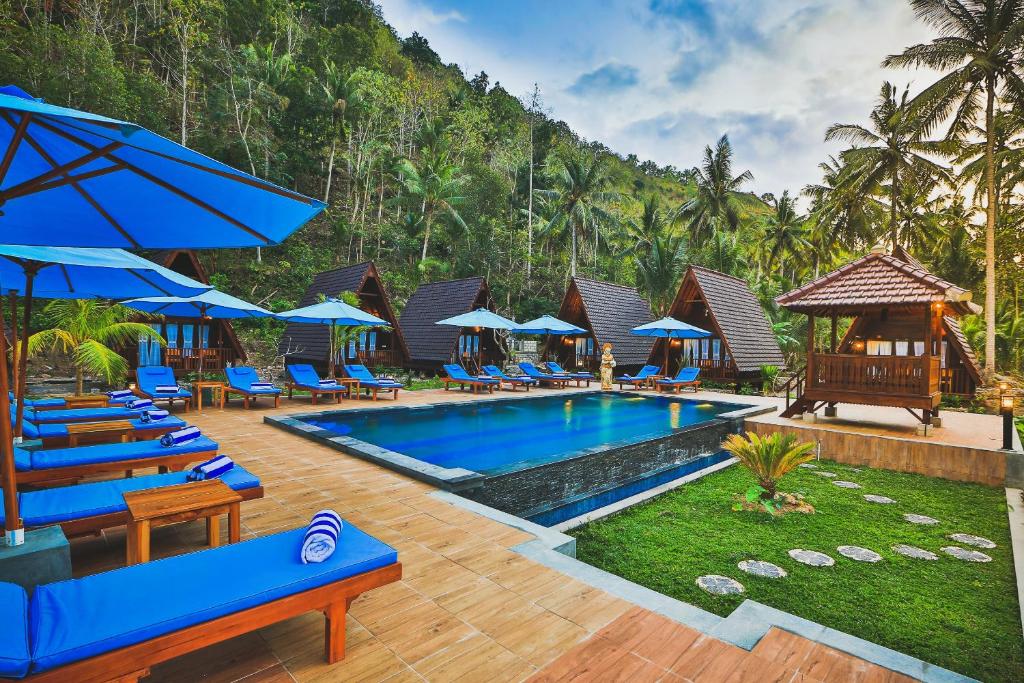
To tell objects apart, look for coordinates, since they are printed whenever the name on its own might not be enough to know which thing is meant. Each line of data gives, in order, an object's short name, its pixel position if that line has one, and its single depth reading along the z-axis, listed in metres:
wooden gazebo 8.95
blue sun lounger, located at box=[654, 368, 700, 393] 16.09
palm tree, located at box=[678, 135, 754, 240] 31.36
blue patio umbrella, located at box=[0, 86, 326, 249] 2.18
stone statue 16.55
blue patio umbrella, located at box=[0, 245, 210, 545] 4.29
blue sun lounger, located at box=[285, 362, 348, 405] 11.90
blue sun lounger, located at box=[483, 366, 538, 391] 15.70
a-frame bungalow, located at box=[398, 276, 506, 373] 18.69
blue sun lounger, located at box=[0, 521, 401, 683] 1.80
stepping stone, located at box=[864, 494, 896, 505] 6.57
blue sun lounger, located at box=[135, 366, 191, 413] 9.67
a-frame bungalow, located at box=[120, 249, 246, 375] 14.39
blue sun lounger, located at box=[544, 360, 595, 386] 17.55
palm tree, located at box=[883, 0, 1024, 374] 14.91
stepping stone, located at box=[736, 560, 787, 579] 4.38
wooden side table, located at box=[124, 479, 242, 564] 2.97
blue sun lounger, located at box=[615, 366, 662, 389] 16.77
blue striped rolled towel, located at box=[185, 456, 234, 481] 3.85
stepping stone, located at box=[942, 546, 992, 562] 4.78
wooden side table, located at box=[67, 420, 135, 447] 5.49
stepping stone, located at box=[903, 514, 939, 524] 5.78
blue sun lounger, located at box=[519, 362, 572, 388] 16.88
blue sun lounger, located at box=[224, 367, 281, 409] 10.74
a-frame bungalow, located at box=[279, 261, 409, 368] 17.44
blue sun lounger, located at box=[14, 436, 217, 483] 4.09
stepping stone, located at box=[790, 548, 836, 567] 4.63
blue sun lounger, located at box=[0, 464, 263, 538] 3.05
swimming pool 6.12
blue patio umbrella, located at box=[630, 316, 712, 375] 16.45
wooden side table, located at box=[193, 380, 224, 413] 10.31
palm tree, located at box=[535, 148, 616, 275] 27.48
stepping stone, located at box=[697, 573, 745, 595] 4.07
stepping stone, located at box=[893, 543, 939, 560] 4.79
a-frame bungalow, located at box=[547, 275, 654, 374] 20.27
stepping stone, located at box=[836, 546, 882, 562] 4.74
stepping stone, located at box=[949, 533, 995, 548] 5.17
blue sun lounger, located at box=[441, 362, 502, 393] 14.88
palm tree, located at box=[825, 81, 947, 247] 20.98
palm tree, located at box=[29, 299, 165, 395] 8.52
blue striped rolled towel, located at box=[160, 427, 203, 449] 4.79
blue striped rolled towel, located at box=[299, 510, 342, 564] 2.51
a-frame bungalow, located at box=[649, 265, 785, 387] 17.31
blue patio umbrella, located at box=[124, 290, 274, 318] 10.02
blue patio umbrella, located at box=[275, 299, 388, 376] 12.12
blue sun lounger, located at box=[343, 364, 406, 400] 12.68
